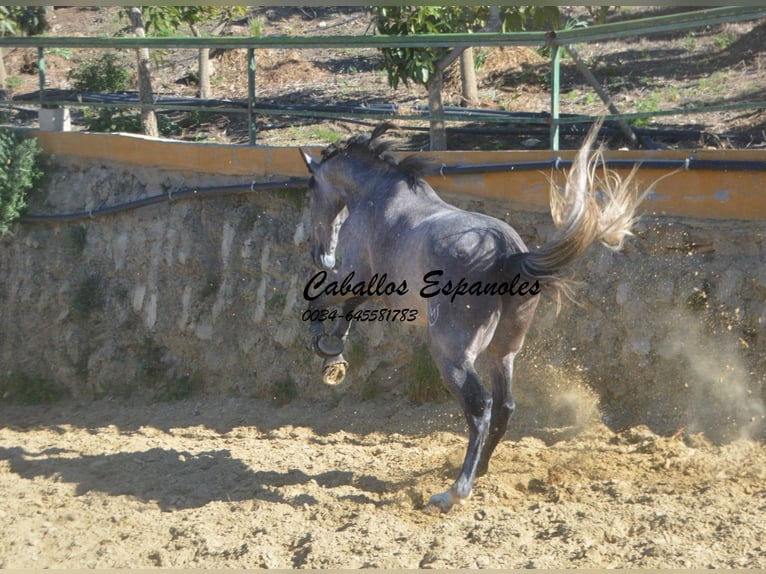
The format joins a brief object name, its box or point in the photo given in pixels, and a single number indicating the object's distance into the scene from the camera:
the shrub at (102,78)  13.26
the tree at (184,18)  11.54
